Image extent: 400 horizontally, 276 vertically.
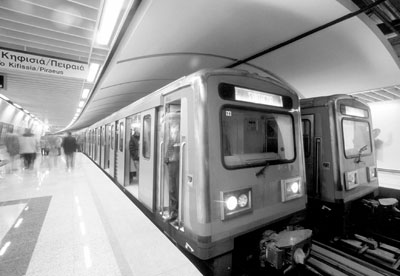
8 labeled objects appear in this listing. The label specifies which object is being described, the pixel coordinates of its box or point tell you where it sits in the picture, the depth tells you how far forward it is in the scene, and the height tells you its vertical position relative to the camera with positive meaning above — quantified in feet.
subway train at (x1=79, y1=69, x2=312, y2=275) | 6.69 -0.86
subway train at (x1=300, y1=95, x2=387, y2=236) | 11.28 -1.17
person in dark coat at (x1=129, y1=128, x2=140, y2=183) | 17.02 -0.10
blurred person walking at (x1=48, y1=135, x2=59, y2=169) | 43.98 +1.32
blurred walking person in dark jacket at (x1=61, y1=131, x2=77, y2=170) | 29.17 +0.13
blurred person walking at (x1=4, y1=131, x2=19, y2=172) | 27.68 +0.68
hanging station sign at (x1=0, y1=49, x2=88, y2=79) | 13.58 +5.87
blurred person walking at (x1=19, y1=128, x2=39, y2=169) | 28.22 +0.50
